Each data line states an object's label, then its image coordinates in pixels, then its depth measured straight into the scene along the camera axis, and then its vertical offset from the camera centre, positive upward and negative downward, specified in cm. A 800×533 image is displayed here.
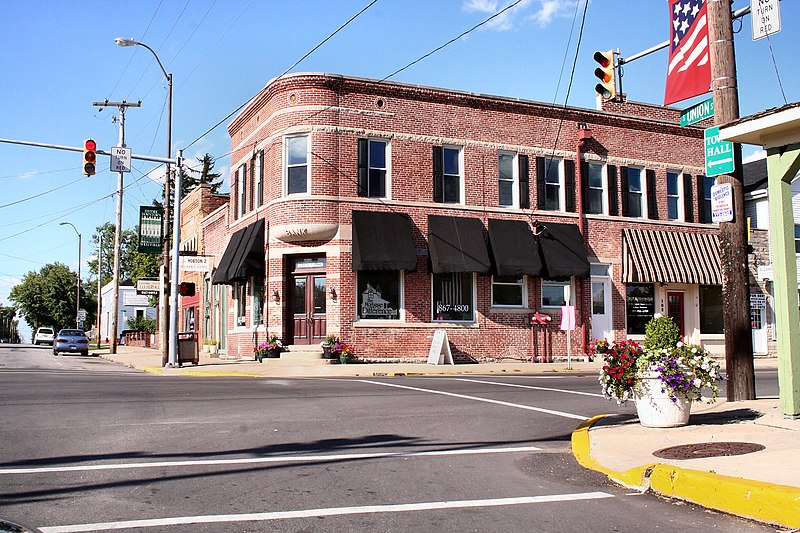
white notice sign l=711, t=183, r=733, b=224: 1088 +170
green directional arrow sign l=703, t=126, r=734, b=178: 1080 +238
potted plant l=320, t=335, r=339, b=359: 2423 -66
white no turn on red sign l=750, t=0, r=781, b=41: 1064 +426
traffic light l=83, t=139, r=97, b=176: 2170 +482
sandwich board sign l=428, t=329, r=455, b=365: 2475 -91
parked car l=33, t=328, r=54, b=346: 6306 -66
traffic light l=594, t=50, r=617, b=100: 1526 +491
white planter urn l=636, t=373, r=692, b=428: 941 -103
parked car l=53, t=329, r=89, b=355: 4478 -91
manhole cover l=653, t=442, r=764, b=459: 756 -130
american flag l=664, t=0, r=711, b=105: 1158 +417
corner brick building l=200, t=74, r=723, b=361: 2522 +353
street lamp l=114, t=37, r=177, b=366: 2595 +212
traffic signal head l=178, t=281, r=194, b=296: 2595 +130
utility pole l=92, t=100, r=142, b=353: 4412 +522
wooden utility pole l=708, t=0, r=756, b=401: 1091 +107
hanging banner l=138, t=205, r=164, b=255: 2859 +368
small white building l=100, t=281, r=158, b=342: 7962 +221
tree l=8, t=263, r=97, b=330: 8975 +350
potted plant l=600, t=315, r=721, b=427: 929 -69
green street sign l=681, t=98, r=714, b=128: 1148 +318
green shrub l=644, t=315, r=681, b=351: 2394 -23
